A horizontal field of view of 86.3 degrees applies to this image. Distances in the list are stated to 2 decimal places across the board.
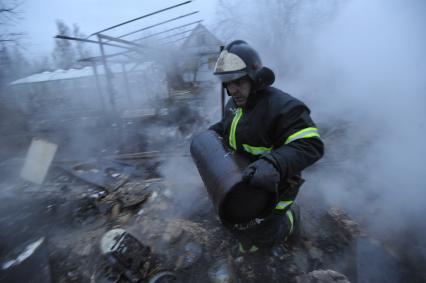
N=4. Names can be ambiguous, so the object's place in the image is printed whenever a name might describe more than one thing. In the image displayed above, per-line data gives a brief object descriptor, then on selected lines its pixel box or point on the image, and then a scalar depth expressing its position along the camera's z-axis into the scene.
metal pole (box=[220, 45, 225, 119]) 3.02
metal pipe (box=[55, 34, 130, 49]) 6.08
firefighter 1.61
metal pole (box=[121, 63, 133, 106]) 12.19
